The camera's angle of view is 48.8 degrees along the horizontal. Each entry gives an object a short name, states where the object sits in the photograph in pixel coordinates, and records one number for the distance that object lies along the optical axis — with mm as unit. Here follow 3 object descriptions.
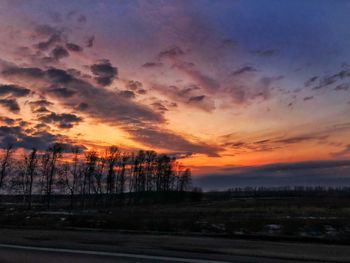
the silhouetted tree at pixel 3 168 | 72938
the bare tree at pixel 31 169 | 79200
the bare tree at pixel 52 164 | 83000
